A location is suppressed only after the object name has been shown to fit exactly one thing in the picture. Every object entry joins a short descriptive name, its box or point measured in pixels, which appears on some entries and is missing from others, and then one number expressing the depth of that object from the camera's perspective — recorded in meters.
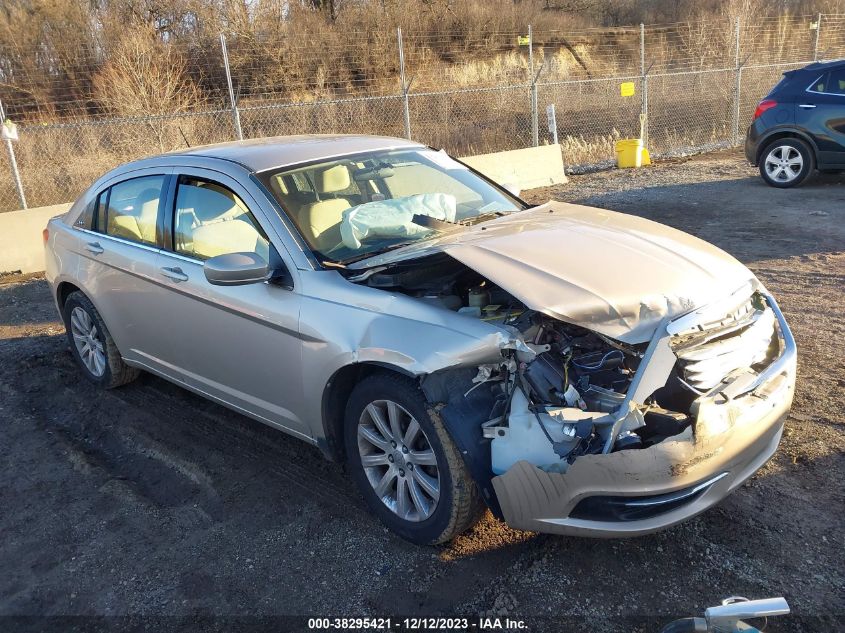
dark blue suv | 10.07
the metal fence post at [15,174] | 10.36
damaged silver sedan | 2.73
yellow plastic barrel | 14.38
